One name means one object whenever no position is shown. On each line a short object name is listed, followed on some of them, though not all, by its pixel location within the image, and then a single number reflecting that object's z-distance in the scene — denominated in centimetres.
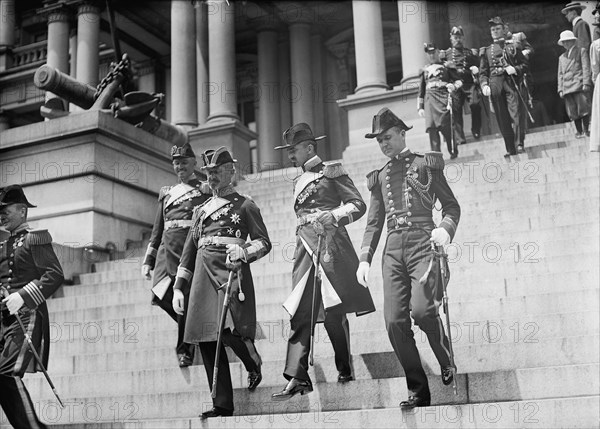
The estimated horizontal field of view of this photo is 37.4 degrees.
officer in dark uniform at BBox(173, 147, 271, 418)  680
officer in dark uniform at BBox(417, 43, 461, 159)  1353
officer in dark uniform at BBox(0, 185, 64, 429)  664
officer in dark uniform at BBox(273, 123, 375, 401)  662
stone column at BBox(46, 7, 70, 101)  2622
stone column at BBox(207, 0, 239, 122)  1994
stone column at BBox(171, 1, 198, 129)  2158
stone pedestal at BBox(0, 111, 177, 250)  1220
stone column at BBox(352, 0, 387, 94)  1809
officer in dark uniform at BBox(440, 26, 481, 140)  1377
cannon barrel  1344
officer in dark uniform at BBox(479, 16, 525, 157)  1305
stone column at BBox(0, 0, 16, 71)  2994
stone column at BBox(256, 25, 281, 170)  2559
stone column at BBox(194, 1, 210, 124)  2141
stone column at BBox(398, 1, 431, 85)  1770
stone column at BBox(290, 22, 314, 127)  2511
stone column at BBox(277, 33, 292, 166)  2603
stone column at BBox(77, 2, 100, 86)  2462
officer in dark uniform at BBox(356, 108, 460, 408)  612
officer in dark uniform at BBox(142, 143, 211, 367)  824
